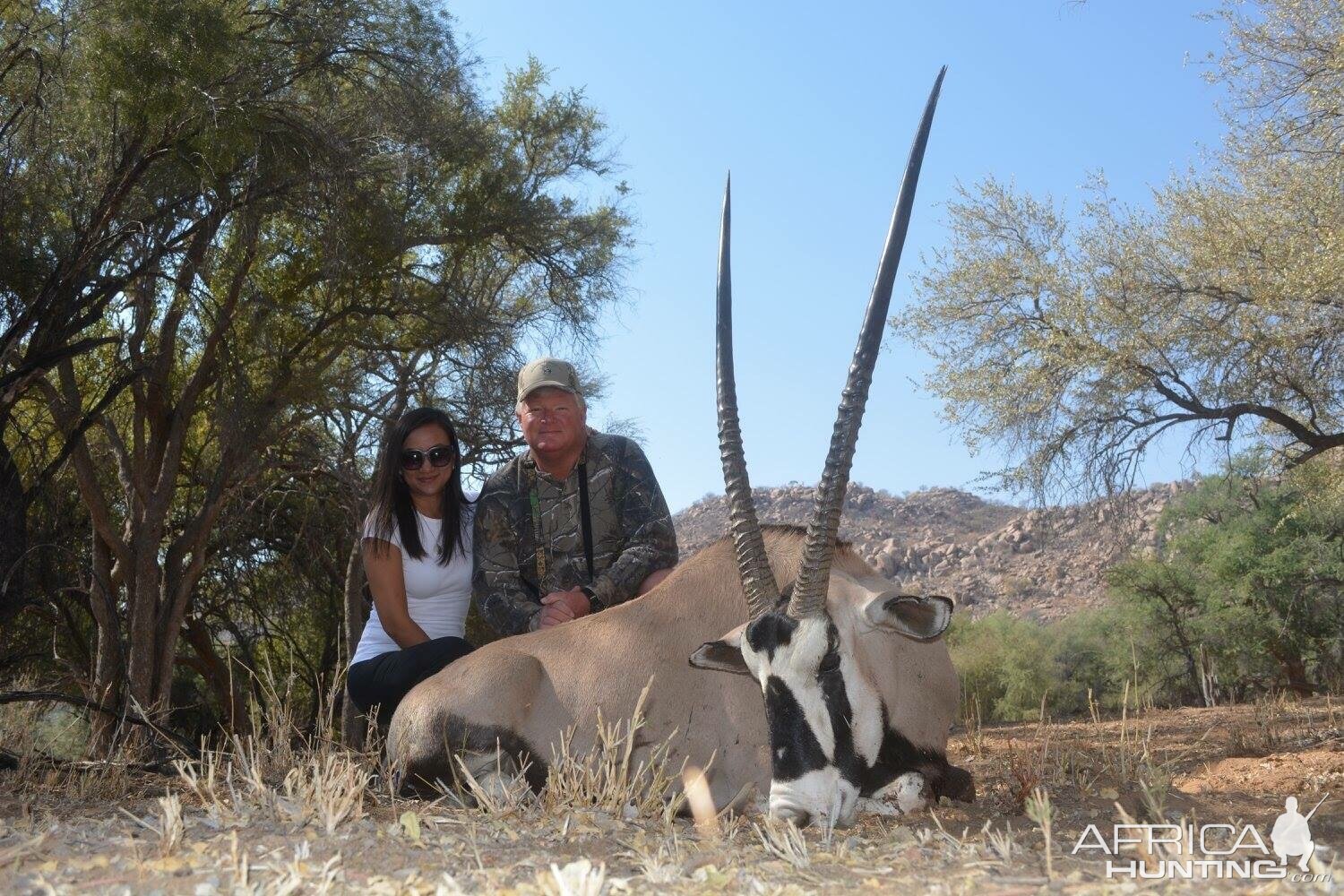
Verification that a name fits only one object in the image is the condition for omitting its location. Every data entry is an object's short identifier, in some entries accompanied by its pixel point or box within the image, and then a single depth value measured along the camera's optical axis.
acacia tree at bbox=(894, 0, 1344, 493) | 12.06
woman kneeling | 5.14
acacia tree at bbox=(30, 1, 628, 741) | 10.23
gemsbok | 3.89
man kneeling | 5.48
